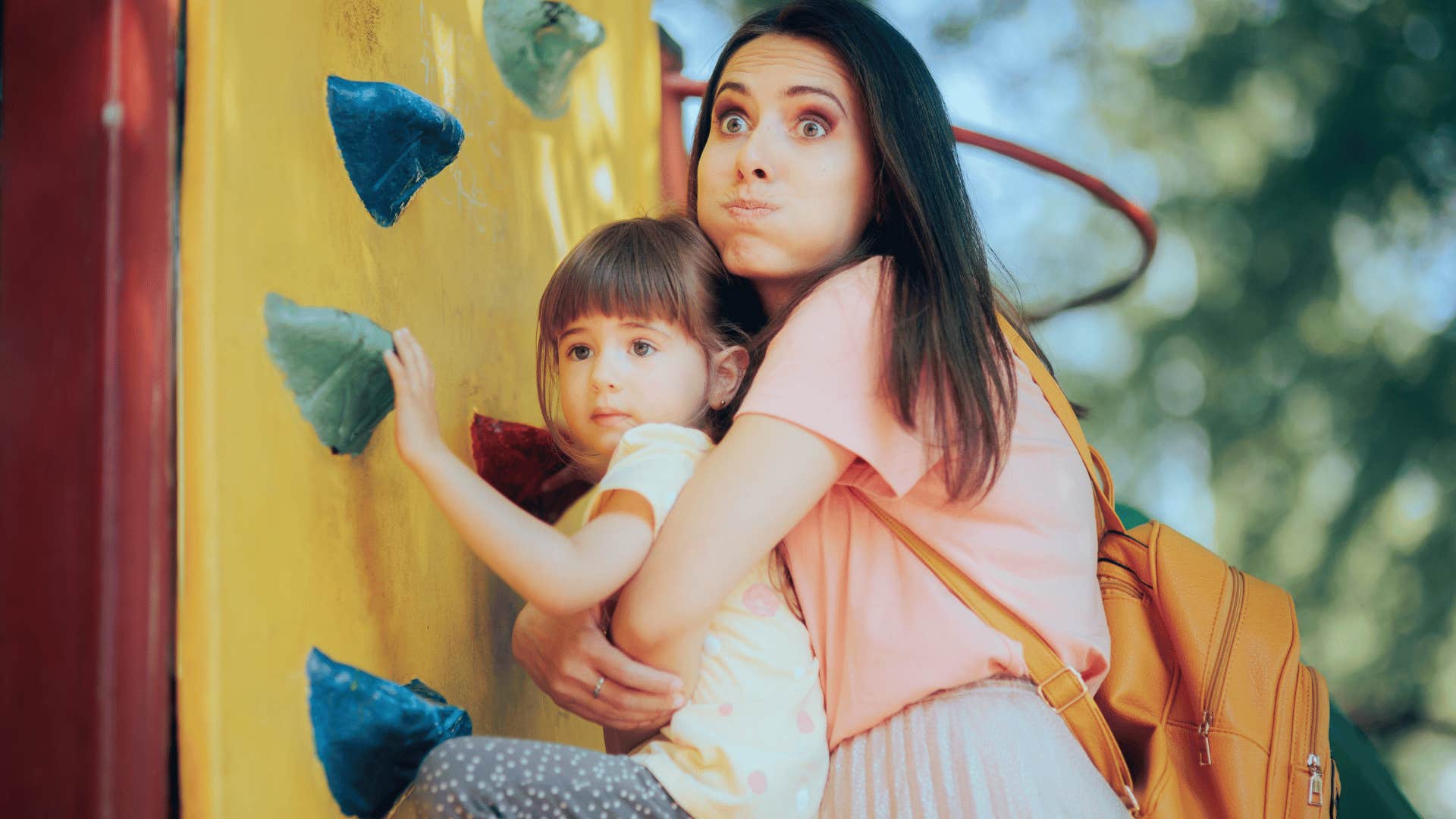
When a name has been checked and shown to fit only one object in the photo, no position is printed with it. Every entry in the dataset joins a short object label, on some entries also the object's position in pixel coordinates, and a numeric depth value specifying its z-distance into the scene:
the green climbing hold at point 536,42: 2.19
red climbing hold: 1.94
